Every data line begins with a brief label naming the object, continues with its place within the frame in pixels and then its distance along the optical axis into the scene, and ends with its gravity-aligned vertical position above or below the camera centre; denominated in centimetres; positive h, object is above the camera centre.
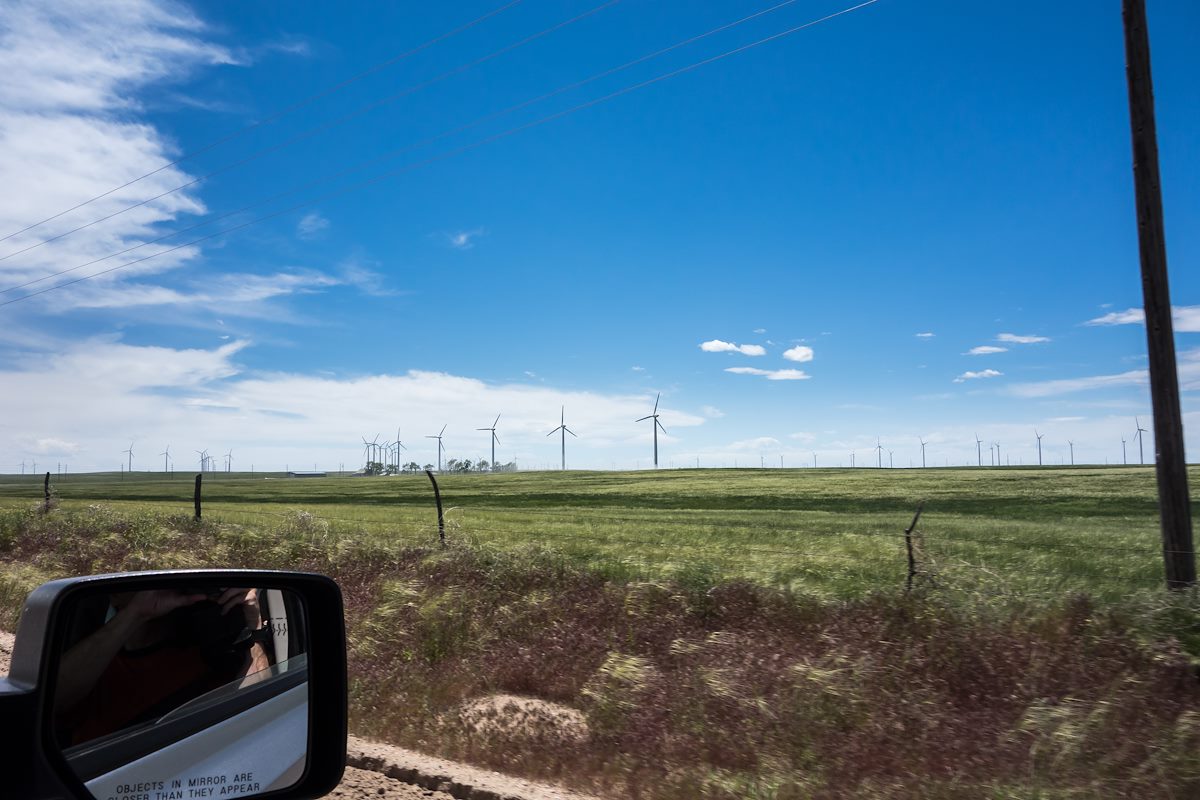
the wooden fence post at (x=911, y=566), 972 -107
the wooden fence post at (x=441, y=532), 1438 -89
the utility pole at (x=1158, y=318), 897 +156
